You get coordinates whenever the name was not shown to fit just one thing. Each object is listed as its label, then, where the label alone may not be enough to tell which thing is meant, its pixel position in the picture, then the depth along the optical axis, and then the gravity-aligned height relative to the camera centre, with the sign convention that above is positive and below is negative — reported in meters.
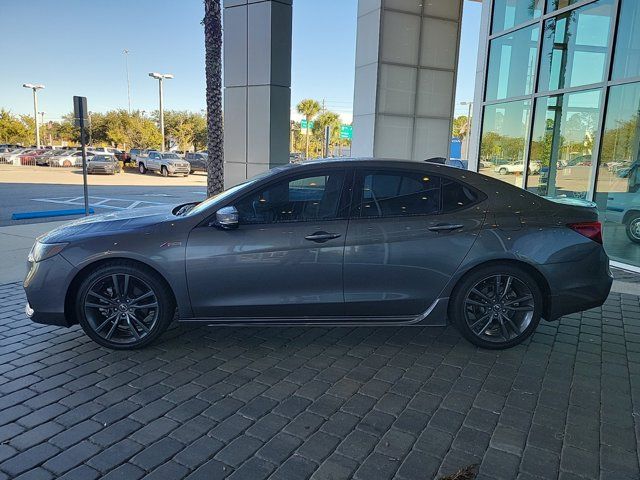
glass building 7.94 +1.04
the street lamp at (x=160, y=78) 42.61 +5.91
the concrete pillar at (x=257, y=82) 9.47 +1.33
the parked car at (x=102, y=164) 33.56 -1.37
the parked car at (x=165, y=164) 33.38 -1.20
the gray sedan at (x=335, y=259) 3.89 -0.86
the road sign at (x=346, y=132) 36.81 +1.53
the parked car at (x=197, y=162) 38.47 -1.17
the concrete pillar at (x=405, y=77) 12.95 +2.10
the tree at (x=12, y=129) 67.94 +1.61
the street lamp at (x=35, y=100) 61.56 +5.36
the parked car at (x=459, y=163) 19.07 -0.27
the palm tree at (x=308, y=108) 68.00 +5.96
